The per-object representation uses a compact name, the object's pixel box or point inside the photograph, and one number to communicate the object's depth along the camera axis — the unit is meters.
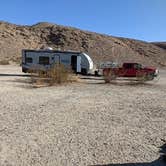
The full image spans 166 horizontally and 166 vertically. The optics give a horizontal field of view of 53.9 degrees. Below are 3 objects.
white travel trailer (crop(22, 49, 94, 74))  14.20
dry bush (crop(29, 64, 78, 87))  10.25
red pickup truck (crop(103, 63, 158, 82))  13.27
